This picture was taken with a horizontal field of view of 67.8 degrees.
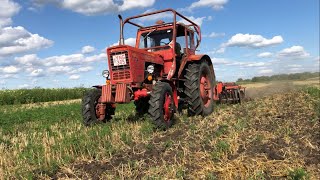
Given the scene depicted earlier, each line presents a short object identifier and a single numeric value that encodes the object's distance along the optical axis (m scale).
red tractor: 5.51
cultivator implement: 8.67
